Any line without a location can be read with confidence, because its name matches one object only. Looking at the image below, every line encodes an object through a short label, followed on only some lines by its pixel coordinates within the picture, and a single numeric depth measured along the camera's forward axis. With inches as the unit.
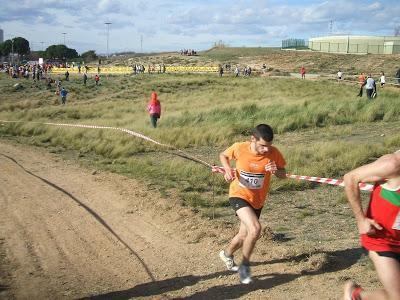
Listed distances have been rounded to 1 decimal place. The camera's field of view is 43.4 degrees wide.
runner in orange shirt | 203.6
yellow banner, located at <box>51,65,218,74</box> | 2674.7
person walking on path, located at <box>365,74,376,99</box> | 976.3
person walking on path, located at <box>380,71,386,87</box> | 1413.6
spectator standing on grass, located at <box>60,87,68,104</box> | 1407.5
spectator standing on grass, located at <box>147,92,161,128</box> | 745.0
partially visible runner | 134.0
